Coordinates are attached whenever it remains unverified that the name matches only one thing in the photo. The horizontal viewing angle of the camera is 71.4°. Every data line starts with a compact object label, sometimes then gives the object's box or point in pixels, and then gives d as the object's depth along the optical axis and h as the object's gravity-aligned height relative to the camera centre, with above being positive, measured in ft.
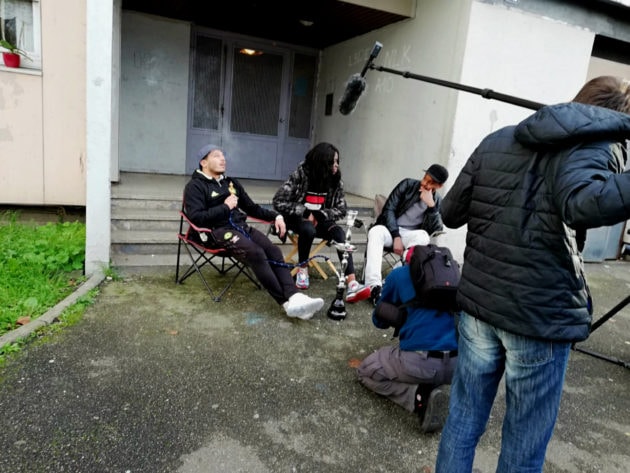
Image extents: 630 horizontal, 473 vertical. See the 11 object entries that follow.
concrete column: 12.08 -0.10
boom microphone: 10.22 +1.46
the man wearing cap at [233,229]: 11.54 -2.44
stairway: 14.61 -3.13
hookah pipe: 12.00 -3.75
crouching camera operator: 7.49 -3.29
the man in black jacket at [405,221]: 13.41 -2.01
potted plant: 14.81 +2.13
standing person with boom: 4.03 -0.95
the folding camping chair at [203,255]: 12.19 -3.38
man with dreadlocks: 13.97 -1.73
